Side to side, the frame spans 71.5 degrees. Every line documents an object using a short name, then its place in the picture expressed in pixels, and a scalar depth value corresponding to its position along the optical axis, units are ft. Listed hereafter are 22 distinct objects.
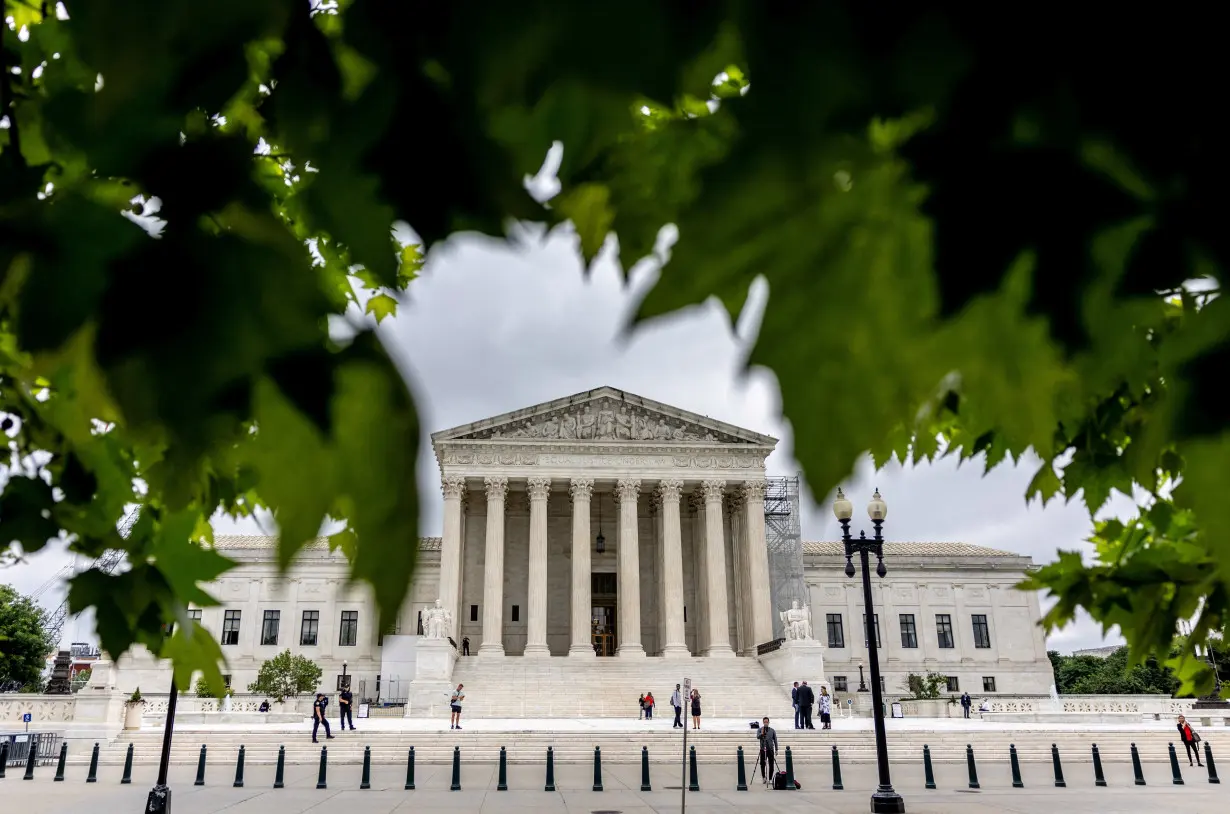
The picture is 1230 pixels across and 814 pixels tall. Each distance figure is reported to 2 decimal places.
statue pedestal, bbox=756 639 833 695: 133.59
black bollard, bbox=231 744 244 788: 62.47
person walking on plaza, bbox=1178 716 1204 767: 73.72
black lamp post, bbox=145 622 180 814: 38.50
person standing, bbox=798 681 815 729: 97.35
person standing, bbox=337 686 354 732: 91.81
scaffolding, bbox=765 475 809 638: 184.65
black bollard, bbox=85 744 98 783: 63.16
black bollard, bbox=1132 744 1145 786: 64.59
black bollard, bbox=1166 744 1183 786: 64.44
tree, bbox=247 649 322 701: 156.46
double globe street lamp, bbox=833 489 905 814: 48.44
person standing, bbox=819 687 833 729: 100.99
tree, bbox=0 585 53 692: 196.84
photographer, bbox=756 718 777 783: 63.05
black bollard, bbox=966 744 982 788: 61.62
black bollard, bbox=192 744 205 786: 63.72
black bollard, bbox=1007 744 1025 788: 62.04
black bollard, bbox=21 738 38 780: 64.69
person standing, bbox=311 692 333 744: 86.84
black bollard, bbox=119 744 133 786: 62.94
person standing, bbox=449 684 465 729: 96.84
